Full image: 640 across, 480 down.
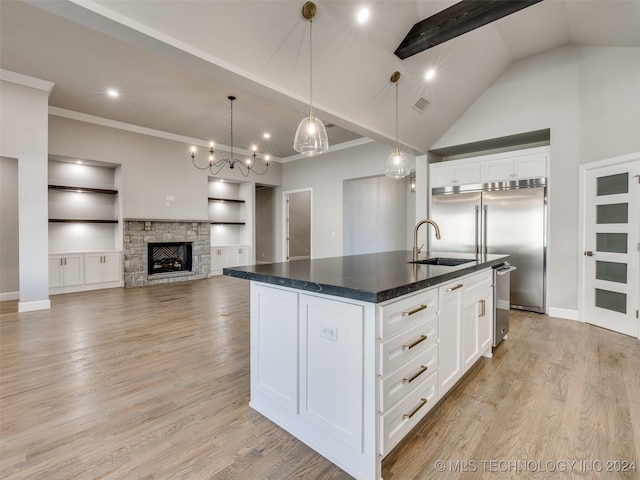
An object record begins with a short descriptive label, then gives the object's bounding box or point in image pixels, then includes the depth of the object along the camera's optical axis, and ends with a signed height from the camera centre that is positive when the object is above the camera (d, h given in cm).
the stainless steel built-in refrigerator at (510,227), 432 +17
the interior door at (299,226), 1000 +38
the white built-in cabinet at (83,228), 560 +20
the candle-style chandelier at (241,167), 736 +186
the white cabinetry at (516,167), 430 +104
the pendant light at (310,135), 251 +86
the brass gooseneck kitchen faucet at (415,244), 264 -6
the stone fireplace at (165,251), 628 -31
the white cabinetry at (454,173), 486 +108
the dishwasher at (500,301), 288 -63
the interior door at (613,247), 338 -12
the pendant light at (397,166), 353 +84
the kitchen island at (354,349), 140 -61
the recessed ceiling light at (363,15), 285 +213
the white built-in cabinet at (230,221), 812 +45
